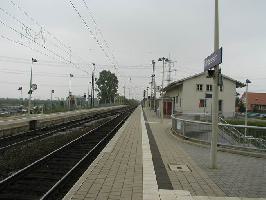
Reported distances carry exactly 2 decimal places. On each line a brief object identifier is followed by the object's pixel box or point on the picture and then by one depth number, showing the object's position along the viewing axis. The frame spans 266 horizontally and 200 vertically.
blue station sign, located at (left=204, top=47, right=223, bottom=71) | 10.21
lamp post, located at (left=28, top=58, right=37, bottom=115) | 36.47
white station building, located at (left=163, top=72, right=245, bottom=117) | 50.00
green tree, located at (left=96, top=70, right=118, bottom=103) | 141.62
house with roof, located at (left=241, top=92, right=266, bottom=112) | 88.19
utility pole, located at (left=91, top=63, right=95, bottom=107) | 76.39
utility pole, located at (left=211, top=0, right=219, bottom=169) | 10.86
